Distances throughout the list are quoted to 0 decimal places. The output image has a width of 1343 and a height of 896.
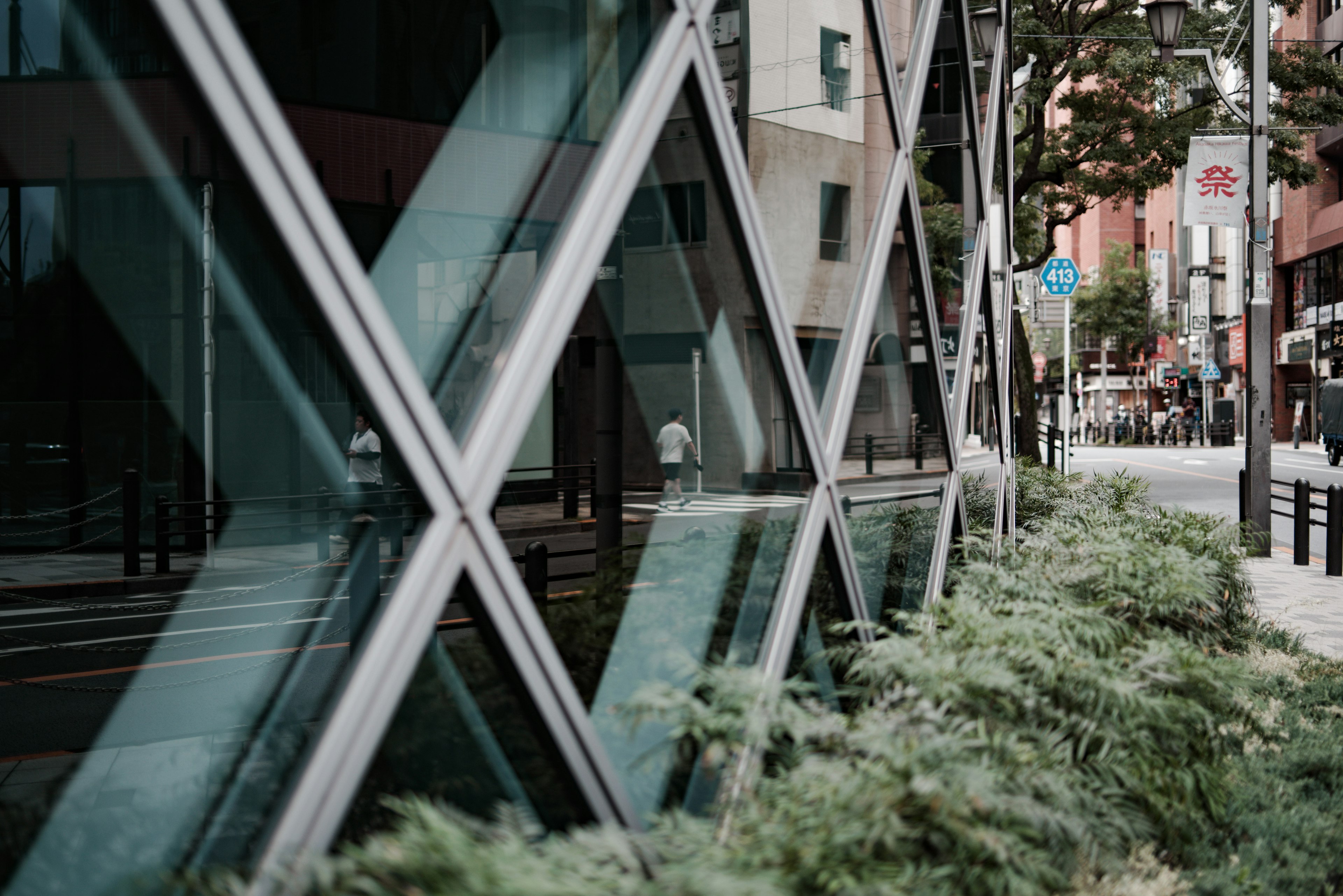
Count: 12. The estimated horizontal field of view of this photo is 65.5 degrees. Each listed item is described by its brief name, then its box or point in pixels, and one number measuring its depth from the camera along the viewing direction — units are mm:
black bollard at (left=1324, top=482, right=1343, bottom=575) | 11430
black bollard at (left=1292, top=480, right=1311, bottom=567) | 11914
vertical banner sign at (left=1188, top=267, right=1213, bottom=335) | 58344
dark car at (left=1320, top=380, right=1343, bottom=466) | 32219
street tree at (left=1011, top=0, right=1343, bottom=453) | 20094
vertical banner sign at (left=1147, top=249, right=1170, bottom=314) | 72062
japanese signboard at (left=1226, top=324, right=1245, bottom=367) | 54284
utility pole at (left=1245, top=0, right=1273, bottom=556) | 12555
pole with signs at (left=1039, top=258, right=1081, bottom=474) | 18828
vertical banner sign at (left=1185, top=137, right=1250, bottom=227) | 13484
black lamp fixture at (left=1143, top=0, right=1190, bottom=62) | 14172
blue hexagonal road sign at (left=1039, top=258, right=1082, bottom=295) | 18828
